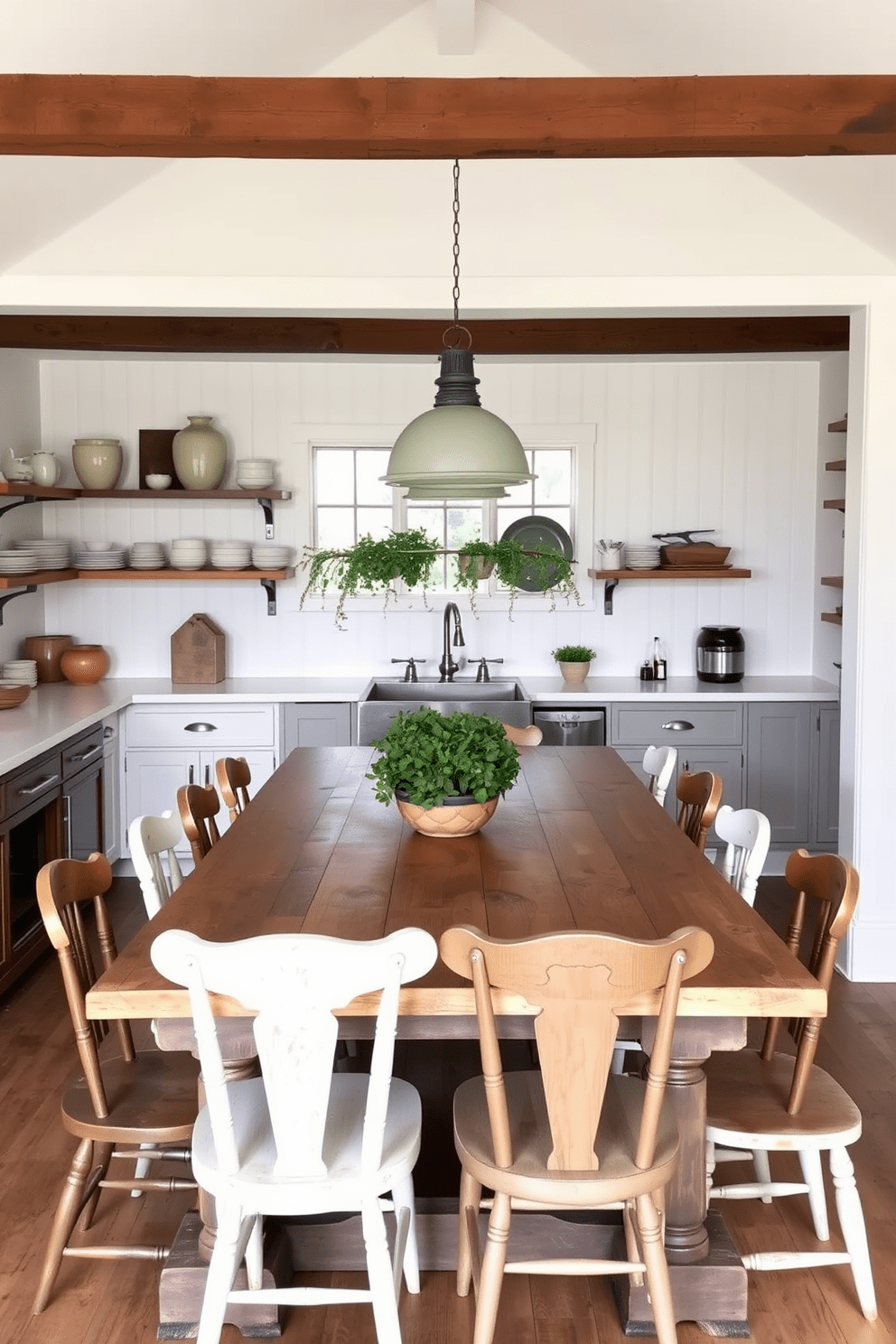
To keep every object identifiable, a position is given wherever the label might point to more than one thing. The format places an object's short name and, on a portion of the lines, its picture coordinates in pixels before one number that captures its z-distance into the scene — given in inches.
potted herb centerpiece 119.0
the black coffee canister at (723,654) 235.8
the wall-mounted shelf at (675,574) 235.5
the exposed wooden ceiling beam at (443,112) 114.8
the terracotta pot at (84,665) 233.6
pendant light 117.9
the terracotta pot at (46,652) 235.3
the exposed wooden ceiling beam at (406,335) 207.3
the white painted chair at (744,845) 113.4
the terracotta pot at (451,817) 120.5
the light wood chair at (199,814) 128.0
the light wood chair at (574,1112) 80.6
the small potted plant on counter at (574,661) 236.7
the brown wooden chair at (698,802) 133.2
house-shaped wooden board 238.8
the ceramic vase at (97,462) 232.7
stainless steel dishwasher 221.0
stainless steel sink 205.6
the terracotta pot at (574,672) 236.7
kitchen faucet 231.9
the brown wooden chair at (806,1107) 95.0
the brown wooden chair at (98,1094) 96.0
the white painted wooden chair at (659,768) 149.9
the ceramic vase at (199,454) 232.7
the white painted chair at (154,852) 109.6
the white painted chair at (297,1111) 80.8
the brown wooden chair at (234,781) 144.9
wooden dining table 85.9
